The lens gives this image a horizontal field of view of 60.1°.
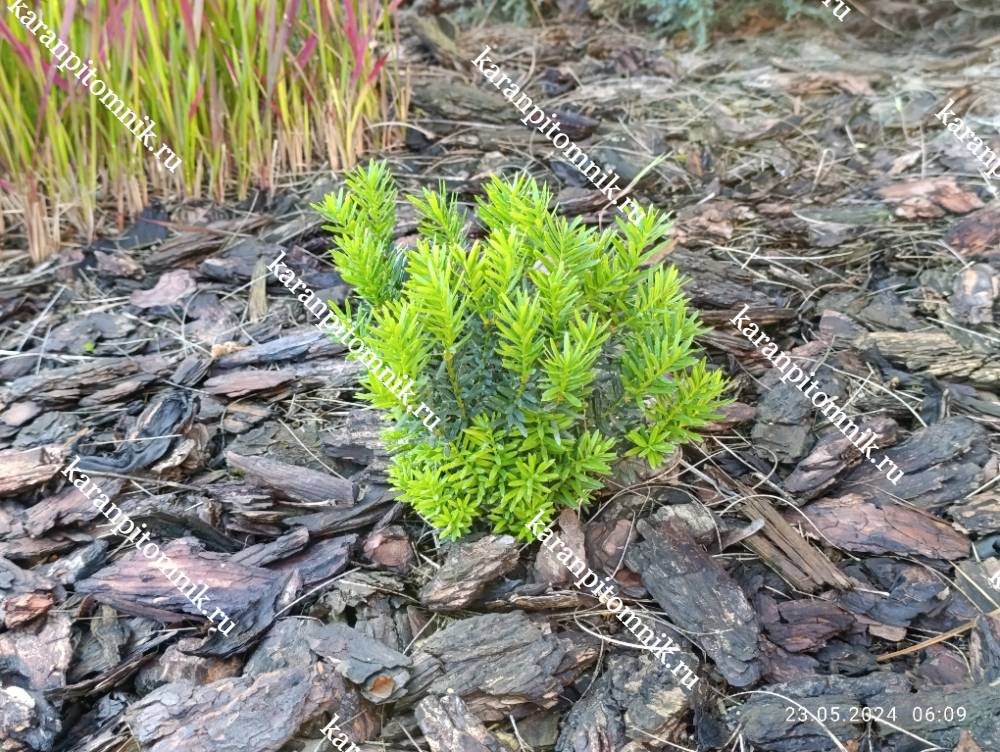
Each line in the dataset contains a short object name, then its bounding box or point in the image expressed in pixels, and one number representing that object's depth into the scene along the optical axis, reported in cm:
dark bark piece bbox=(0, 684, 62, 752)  48
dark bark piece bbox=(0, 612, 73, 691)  51
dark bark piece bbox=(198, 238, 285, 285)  84
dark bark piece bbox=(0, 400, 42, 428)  69
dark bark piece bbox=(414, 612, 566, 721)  49
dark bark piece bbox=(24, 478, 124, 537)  60
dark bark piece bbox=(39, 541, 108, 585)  57
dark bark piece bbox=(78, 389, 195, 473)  64
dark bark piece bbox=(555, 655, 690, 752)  47
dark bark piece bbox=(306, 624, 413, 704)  48
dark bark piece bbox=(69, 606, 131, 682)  53
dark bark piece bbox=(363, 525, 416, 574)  57
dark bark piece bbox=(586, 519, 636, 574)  56
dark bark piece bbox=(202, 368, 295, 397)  70
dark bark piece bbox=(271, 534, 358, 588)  56
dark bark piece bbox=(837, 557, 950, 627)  54
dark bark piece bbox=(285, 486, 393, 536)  59
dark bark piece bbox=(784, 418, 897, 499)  61
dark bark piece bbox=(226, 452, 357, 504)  61
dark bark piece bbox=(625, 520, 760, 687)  51
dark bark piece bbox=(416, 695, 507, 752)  46
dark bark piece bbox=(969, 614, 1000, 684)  50
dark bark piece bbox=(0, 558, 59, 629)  54
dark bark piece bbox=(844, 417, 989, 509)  60
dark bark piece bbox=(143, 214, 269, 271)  87
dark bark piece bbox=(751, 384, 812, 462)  64
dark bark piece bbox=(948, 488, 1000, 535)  58
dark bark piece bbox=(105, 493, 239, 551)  59
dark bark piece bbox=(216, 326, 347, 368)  74
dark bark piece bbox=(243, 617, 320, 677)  51
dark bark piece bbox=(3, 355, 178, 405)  71
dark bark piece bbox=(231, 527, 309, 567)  57
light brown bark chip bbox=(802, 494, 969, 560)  57
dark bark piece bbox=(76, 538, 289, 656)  54
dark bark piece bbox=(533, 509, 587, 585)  54
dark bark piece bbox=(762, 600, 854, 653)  53
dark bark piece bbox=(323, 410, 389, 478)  63
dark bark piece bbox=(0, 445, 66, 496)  62
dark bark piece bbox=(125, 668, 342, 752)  46
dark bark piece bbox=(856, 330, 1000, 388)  67
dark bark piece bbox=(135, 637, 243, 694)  52
